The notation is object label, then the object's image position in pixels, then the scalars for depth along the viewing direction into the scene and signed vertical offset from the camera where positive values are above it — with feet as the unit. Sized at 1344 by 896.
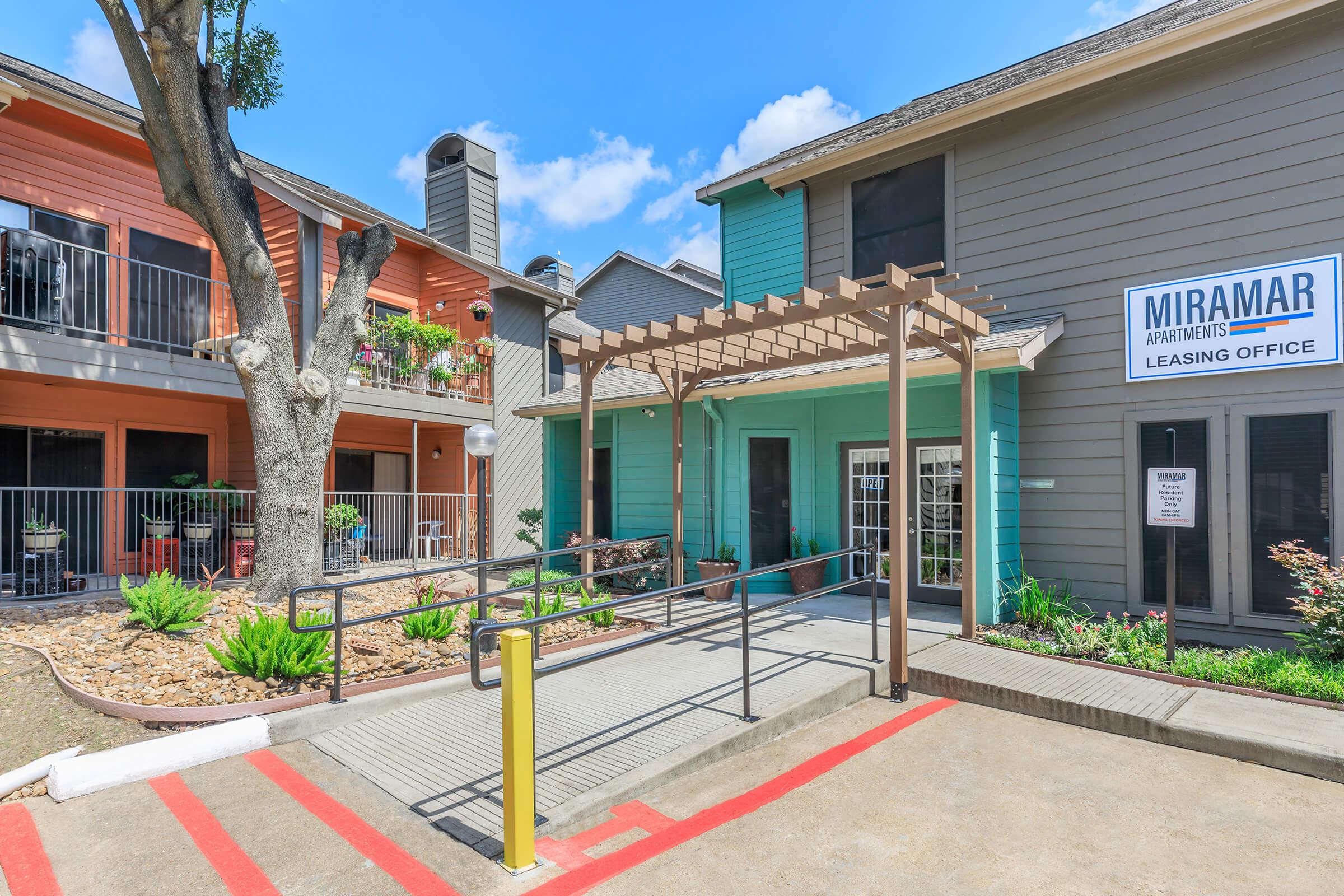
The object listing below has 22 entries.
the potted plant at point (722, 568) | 29.45 -4.75
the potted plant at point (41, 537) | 26.71 -2.95
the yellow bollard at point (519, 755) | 9.89 -4.26
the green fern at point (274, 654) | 16.10 -4.50
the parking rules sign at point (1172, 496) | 18.35 -1.14
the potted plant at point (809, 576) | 29.17 -5.03
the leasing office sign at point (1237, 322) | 20.48 +4.11
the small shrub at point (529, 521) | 39.27 -3.68
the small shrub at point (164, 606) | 18.70 -3.95
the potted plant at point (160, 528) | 31.76 -3.13
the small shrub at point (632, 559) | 32.01 -4.66
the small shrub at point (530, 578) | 29.12 -5.24
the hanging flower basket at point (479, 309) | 45.09 +9.71
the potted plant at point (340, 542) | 35.27 -4.27
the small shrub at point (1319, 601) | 17.69 -3.88
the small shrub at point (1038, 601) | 22.70 -5.03
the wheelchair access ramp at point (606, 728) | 12.05 -5.76
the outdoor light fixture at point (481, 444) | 24.91 +0.50
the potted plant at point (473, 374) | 45.70 +5.62
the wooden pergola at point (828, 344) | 17.99 +3.78
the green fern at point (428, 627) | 19.97 -4.80
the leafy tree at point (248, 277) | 22.82 +6.28
